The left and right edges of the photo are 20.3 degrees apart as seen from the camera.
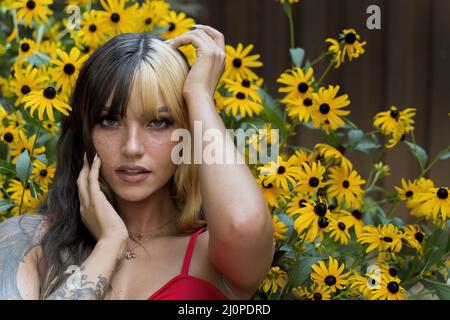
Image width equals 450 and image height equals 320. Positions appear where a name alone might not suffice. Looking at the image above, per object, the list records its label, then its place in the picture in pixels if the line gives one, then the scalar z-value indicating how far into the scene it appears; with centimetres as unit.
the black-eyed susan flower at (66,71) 168
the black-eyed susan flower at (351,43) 172
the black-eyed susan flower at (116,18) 180
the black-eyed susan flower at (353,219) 161
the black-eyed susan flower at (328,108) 167
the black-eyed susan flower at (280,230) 162
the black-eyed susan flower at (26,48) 180
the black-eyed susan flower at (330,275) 156
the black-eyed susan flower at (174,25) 184
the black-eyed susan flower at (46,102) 156
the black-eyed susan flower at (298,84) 168
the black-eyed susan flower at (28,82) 171
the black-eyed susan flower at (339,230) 158
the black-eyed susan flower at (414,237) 161
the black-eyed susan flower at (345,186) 167
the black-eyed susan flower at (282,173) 160
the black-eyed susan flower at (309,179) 161
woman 144
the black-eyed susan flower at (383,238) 160
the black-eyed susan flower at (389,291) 153
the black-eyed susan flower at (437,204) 160
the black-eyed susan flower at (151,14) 185
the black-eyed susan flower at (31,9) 178
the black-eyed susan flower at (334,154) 168
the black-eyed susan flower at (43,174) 171
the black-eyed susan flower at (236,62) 177
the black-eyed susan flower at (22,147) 171
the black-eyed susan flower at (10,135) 171
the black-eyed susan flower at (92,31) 179
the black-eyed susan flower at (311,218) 156
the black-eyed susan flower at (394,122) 171
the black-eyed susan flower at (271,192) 162
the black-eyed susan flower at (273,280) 160
